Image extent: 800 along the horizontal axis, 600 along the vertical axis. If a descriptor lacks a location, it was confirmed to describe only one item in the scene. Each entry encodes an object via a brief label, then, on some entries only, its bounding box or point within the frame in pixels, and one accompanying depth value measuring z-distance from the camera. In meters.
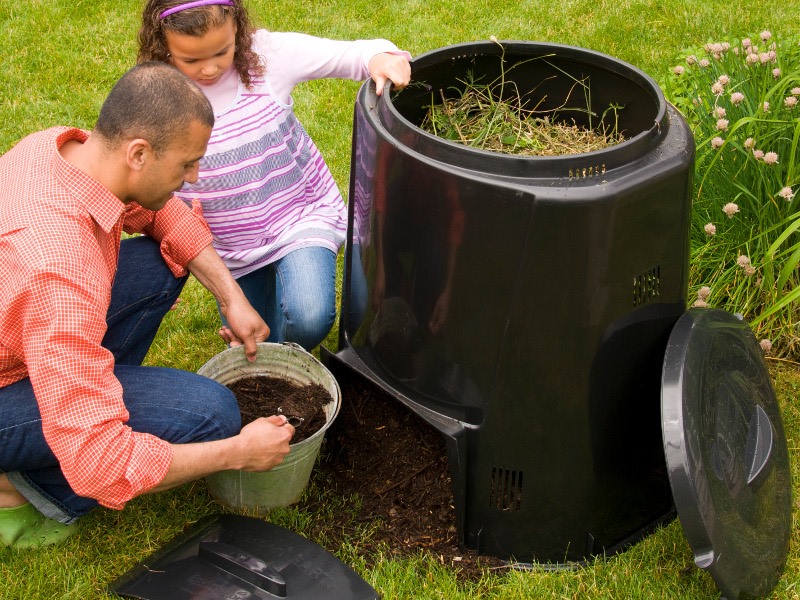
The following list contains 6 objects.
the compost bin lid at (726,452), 2.05
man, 1.88
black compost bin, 1.94
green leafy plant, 2.91
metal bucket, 2.39
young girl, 2.61
